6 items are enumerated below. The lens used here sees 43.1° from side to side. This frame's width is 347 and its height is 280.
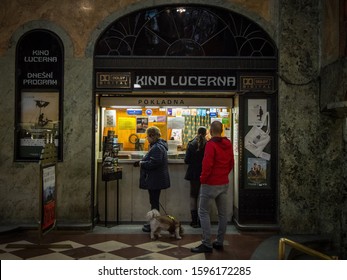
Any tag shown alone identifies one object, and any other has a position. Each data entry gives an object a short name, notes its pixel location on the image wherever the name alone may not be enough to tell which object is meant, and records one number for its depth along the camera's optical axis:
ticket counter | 8.30
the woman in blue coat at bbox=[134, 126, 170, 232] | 7.37
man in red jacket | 6.22
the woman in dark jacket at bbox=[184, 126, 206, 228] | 7.83
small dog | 6.98
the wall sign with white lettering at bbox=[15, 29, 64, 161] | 7.84
